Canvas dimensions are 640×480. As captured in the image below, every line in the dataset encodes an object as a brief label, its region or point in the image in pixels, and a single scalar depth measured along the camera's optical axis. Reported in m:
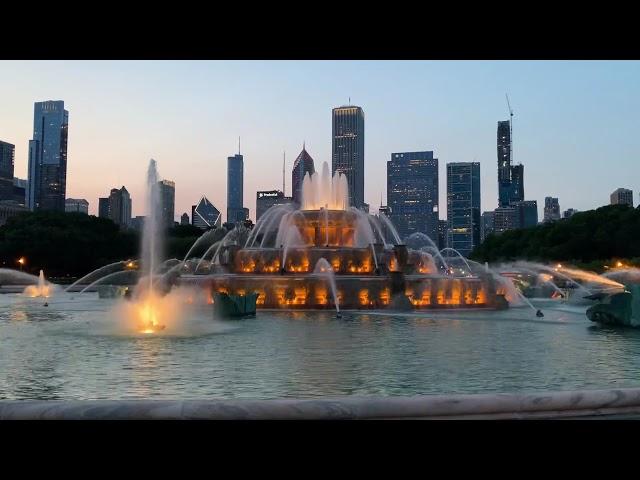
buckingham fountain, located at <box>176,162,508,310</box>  31.97
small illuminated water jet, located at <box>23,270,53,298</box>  54.44
